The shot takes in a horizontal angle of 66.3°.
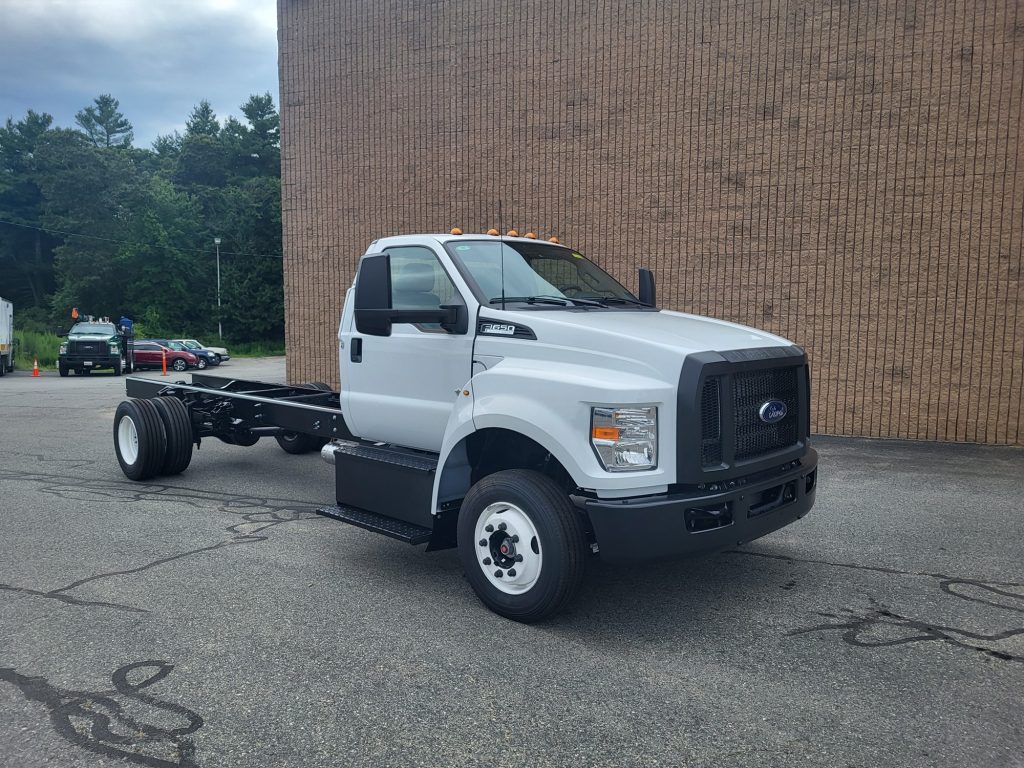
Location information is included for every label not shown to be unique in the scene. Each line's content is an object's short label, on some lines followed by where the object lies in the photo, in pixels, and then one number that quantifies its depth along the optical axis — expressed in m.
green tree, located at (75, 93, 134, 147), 94.56
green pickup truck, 27.88
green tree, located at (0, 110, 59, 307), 73.31
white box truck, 28.41
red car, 33.72
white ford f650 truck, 4.11
